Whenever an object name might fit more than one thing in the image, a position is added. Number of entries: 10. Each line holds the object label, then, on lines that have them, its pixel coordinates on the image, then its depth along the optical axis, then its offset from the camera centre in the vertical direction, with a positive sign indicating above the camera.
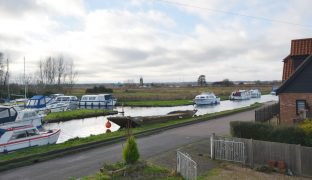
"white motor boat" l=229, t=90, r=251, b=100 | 59.29 -2.06
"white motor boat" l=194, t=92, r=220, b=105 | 48.73 -2.36
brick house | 15.25 +0.03
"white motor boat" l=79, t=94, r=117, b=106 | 45.50 -2.40
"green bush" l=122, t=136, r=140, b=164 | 9.04 -2.67
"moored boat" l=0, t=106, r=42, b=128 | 17.92 -2.46
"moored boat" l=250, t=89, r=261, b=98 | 67.73 -1.74
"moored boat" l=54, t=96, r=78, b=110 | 41.86 -2.32
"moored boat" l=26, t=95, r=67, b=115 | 35.81 -2.86
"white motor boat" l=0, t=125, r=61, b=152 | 13.76 -3.29
